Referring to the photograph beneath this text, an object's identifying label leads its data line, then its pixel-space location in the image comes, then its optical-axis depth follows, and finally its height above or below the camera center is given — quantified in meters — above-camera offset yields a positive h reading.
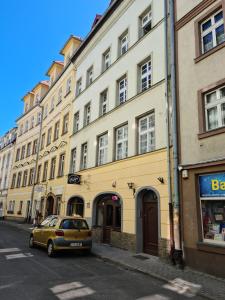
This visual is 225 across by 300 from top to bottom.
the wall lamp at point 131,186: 12.25 +1.39
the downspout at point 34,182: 26.48 +3.12
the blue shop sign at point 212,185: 8.46 +1.10
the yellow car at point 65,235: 10.40 -0.81
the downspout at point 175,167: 9.11 +1.86
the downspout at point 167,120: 9.66 +3.91
